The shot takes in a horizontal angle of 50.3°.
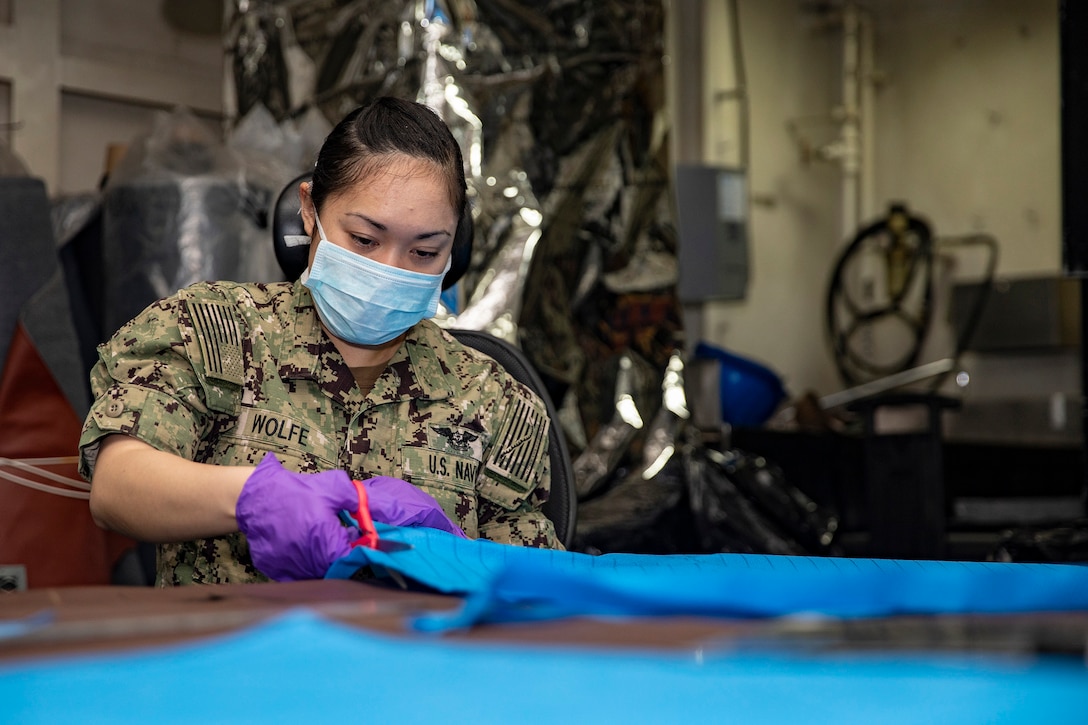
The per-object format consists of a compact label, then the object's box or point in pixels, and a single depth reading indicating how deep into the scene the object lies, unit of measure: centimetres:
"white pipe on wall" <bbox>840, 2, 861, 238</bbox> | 573
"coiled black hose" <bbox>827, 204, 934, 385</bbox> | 559
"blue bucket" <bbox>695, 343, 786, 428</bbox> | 405
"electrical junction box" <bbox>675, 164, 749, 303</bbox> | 418
